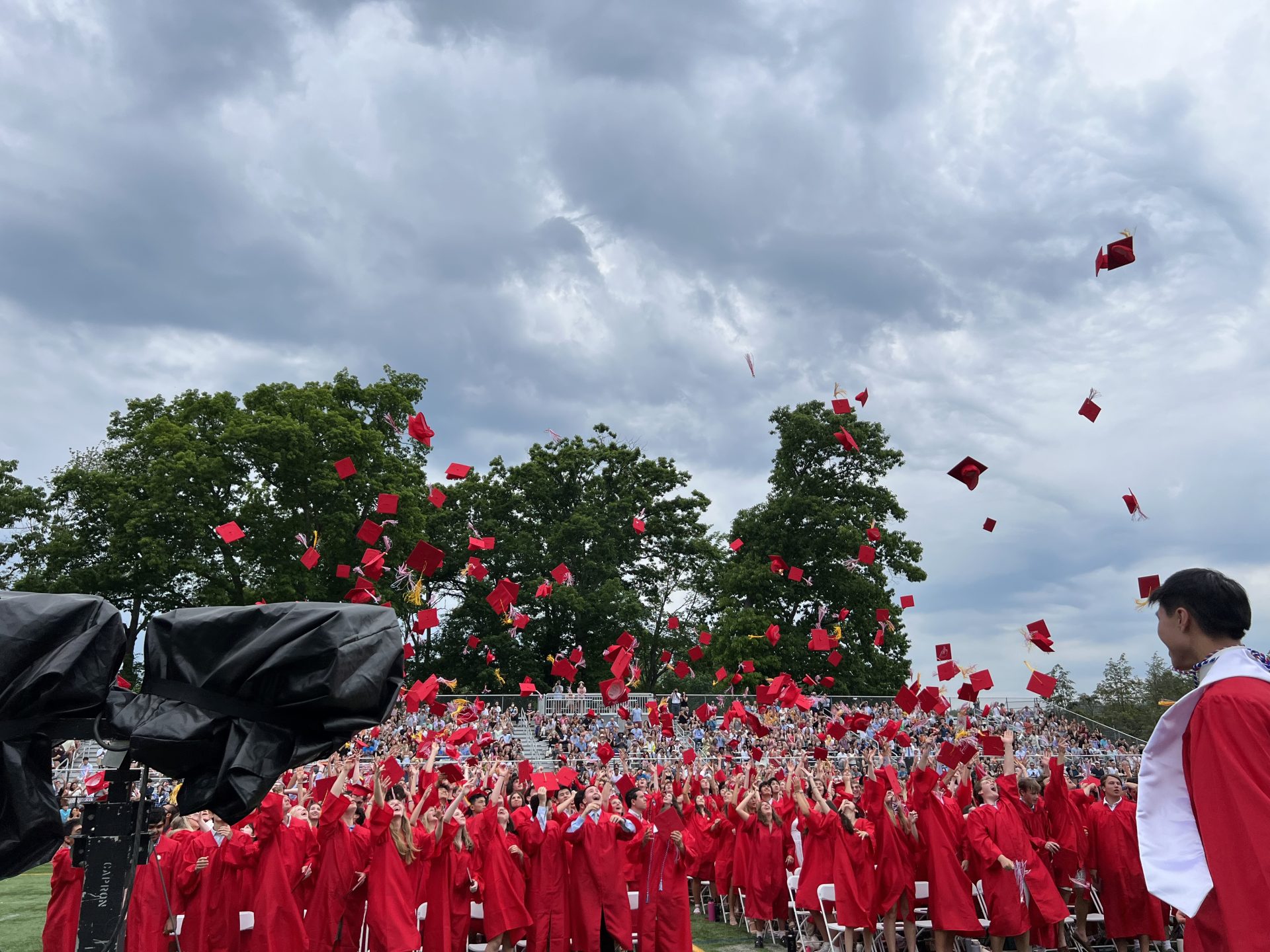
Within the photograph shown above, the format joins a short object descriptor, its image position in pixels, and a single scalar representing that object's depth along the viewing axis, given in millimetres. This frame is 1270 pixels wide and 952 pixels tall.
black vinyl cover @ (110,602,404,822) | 2996
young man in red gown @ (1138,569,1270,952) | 2211
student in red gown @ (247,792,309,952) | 7984
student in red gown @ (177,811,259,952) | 8367
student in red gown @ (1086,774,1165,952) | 9984
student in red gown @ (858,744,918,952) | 9766
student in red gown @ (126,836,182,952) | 8016
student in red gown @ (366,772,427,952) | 8156
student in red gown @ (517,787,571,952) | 9625
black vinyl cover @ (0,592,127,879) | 2826
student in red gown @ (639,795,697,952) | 9516
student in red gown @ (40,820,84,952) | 7910
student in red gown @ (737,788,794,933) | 11633
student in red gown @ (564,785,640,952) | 9688
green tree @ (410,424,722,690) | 44250
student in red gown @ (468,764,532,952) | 9281
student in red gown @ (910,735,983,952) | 9273
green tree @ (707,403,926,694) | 38125
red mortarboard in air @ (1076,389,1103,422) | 12375
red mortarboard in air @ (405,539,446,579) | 14328
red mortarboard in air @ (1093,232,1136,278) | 10109
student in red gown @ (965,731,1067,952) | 9297
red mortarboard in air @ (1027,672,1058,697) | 11578
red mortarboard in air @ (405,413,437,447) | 16469
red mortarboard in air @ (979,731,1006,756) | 11602
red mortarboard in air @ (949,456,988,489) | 13547
